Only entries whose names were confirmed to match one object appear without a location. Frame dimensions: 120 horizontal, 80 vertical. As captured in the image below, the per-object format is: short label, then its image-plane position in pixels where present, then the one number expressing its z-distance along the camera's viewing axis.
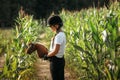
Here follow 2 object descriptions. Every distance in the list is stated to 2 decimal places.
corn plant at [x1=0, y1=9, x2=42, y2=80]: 5.78
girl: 4.81
